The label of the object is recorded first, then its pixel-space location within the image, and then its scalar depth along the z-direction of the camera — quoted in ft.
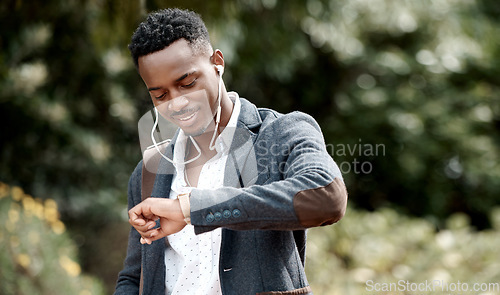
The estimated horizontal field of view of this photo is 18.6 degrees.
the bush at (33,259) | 16.73
